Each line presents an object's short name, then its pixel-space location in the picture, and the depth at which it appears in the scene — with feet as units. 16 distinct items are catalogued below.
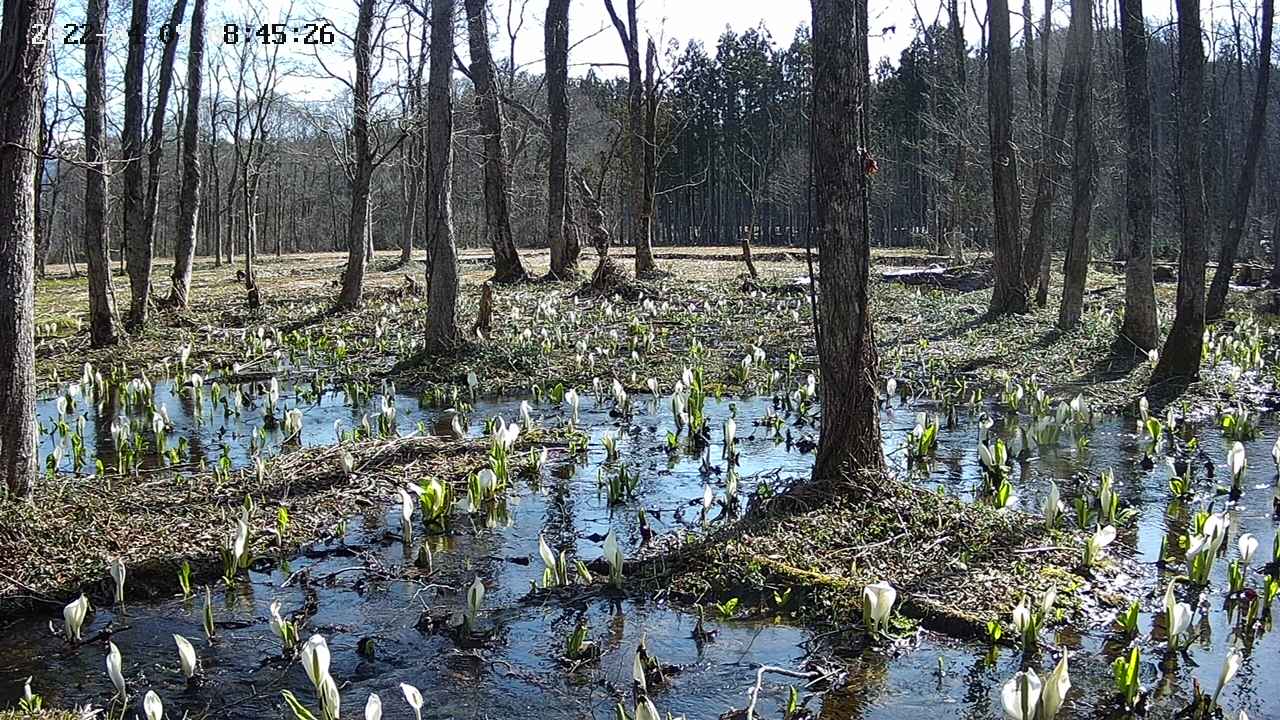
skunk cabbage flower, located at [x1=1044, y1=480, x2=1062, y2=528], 18.01
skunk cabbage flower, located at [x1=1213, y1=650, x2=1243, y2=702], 11.48
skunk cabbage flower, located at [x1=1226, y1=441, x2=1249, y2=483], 20.72
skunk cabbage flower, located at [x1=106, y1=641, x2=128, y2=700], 12.05
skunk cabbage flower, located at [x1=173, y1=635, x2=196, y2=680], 12.89
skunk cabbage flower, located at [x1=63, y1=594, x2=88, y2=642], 14.14
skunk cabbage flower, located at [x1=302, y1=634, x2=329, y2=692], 11.46
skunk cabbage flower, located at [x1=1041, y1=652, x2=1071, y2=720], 10.96
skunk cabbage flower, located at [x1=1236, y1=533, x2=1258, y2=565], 15.53
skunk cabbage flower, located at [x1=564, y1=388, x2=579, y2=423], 28.73
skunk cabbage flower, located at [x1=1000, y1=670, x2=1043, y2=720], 10.66
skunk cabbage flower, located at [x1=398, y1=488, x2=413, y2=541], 18.69
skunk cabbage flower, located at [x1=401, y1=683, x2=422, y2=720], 10.75
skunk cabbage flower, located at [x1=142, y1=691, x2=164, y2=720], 10.80
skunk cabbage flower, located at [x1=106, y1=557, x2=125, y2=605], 15.79
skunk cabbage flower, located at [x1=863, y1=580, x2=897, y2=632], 14.21
